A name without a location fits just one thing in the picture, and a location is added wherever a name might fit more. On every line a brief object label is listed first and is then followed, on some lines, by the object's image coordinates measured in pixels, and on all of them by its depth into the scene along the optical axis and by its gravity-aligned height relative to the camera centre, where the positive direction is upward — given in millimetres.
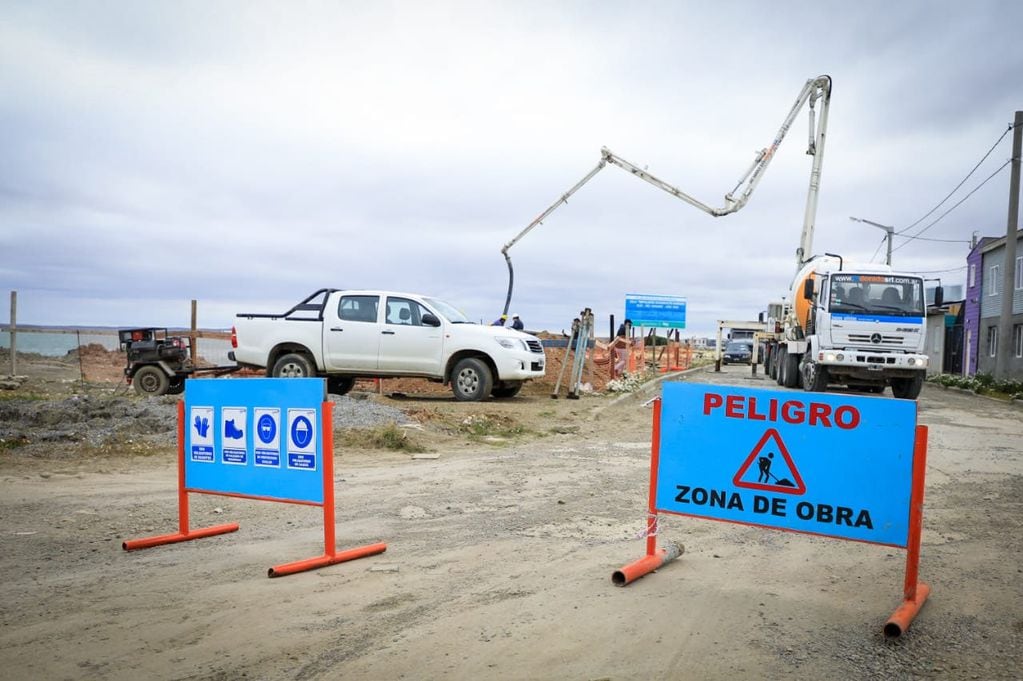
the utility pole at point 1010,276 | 23266 +1785
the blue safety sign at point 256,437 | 5336 -925
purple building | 36781 +1274
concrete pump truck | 17094 +3
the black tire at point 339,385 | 16141 -1514
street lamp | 39094 +5104
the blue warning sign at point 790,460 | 4328 -790
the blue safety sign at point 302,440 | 5319 -891
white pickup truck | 14930 -564
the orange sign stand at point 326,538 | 5012 -1636
